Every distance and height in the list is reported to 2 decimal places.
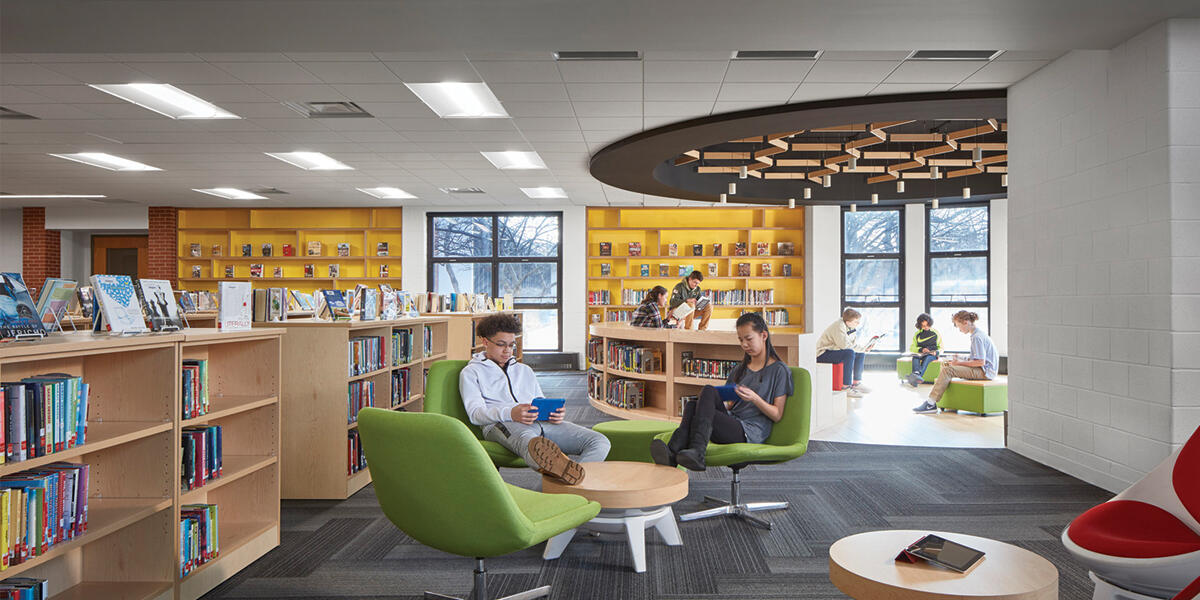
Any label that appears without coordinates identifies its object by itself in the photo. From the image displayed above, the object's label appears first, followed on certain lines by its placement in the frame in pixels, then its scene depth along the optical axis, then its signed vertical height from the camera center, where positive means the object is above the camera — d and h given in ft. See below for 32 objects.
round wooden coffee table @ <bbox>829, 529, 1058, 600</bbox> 6.94 -2.73
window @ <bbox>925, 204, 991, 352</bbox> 39.99 +1.98
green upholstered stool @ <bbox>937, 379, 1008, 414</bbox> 25.80 -3.32
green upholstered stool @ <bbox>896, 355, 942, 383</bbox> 33.58 -3.16
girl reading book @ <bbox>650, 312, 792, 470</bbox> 12.98 -1.98
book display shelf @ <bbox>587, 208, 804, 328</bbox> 42.29 +2.68
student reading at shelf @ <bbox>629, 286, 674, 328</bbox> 25.11 -0.37
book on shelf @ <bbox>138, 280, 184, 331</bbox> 9.68 -0.03
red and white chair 7.34 -2.58
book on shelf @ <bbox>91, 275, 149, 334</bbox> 8.84 -0.01
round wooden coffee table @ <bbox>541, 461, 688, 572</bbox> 10.36 -2.79
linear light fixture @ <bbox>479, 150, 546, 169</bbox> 28.86 +5.78
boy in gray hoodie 12.80 -1.81
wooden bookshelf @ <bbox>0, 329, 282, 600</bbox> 8.79 -2.17
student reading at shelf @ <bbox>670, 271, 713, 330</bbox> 26.09 +0.23
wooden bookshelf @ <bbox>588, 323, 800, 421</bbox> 21.62 -1.66
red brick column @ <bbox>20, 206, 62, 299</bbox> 43.60 +3.39
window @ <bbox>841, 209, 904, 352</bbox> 41.60 +1.76
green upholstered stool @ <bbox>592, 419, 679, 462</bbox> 14.70 -2.83
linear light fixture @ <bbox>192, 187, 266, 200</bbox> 37.41 +5.70
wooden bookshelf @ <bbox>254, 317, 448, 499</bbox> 14.98 -2.21
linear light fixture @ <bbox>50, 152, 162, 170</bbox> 28.63 +5.72
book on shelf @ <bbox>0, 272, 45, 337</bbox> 7.64 -0.08
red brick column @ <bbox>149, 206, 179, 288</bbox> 43.04 +3.60
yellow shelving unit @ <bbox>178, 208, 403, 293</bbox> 43.60 +3.63
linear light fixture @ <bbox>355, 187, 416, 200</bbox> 37.59 +5.75
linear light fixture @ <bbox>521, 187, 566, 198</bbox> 37.22 +5.70
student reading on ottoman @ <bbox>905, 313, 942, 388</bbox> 33.12 -2.05
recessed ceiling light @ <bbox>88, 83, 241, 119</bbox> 20.11 +5.84
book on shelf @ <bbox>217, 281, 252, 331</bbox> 11.53 -0.06
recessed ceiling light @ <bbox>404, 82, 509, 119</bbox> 20.26 +5.91
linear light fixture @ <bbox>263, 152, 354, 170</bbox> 28.99 +5.80
